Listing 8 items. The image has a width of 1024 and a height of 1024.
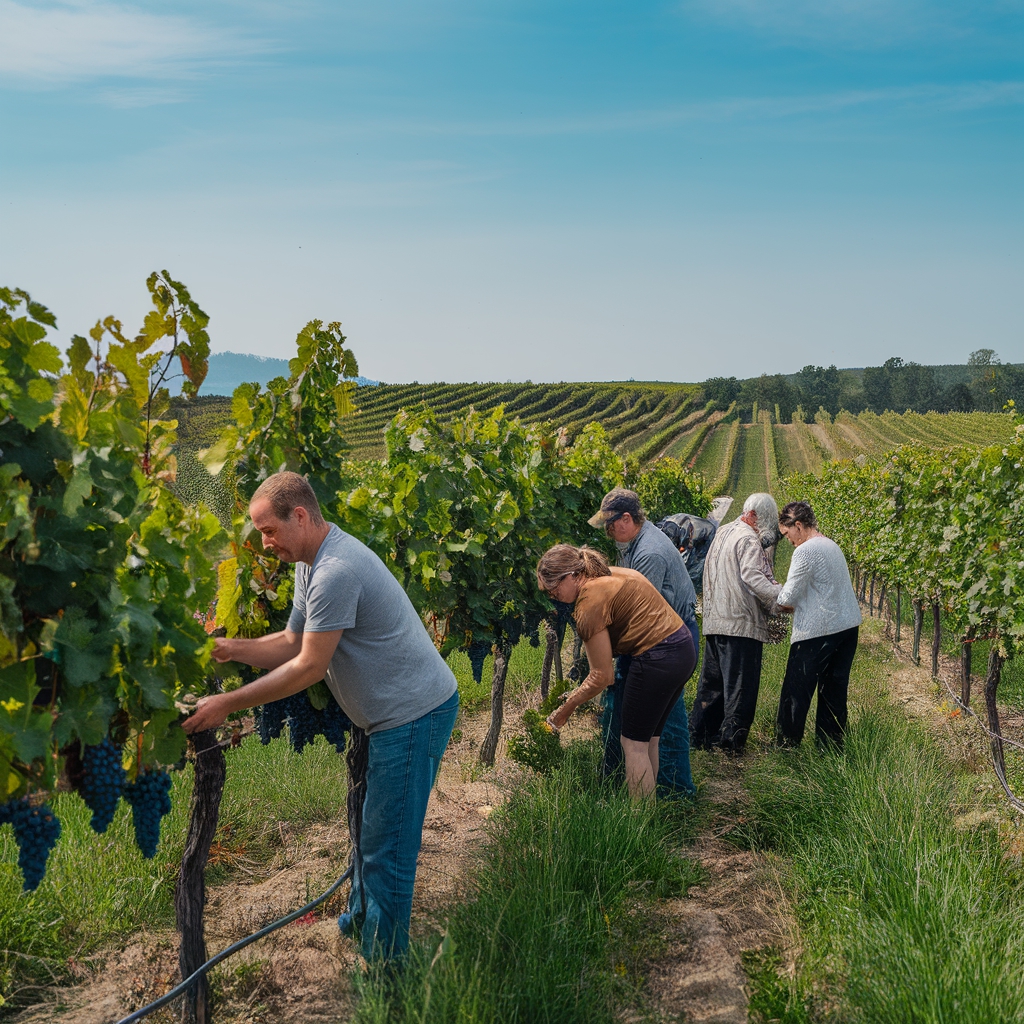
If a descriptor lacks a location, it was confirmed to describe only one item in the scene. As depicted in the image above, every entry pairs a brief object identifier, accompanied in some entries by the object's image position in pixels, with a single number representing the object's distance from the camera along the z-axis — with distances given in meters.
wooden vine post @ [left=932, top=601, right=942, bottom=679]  8.98
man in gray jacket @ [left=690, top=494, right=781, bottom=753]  5.50
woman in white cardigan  5.18
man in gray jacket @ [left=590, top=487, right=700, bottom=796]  4.62
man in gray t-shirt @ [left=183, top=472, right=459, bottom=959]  2.73
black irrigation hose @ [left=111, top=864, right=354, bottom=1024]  2.52
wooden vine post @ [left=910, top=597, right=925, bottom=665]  9.86
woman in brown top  3.92
